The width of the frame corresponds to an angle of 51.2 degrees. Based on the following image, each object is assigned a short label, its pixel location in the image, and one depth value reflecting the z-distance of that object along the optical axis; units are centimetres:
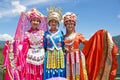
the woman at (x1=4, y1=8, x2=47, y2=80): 221
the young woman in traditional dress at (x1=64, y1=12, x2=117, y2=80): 219
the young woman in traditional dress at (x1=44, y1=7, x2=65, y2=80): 217
